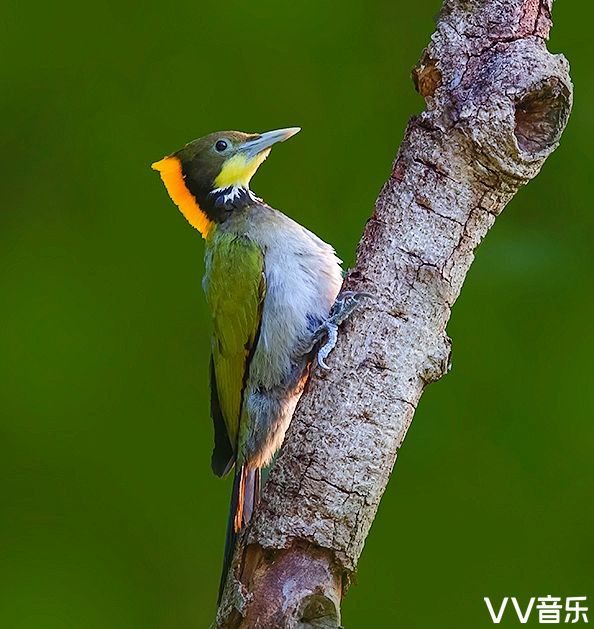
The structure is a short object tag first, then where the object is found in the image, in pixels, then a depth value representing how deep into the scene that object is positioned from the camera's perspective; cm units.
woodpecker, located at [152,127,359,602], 591
